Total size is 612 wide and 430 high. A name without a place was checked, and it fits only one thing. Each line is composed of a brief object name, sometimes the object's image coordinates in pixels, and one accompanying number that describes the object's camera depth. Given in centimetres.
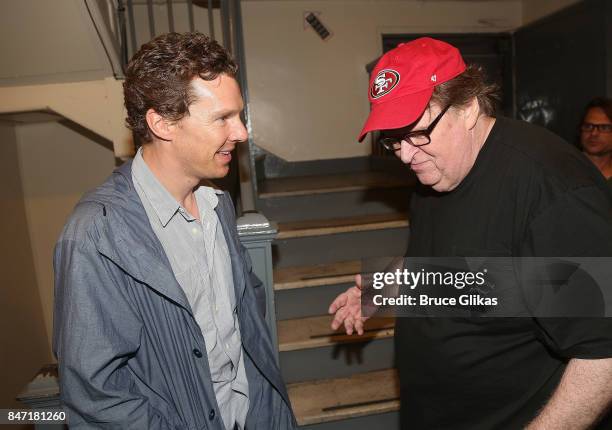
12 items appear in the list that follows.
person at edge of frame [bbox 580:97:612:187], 273
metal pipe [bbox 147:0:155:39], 216
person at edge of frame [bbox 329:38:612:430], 87
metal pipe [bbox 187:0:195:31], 219
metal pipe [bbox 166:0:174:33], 225
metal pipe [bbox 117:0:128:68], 247
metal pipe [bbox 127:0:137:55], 227
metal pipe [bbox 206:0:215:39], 220
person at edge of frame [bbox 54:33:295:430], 99
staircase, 221
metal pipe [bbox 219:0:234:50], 207
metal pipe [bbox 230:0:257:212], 211
